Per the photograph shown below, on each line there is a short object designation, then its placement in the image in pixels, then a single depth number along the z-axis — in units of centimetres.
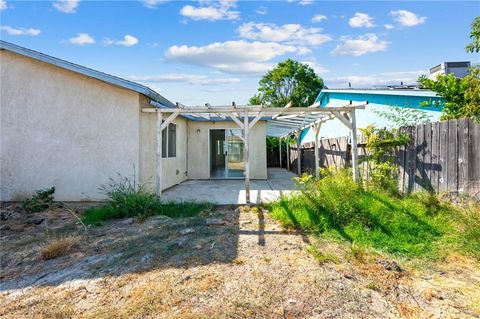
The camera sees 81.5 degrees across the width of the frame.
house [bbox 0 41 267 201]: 834
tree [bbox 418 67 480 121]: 523
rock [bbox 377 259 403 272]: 374
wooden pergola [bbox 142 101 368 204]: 757
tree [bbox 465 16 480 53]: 504
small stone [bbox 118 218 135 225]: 621
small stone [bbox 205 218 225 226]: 594
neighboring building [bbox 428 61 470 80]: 1011
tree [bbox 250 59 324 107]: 3189
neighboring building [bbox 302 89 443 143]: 780
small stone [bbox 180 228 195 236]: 540
